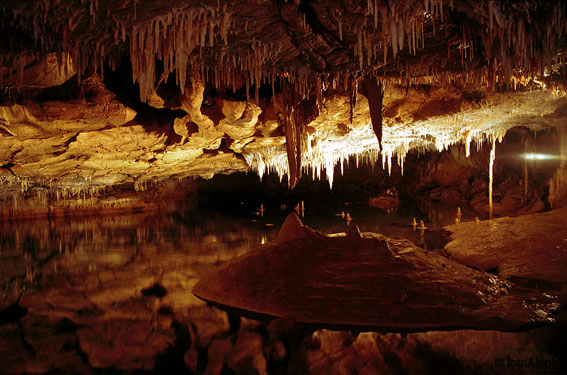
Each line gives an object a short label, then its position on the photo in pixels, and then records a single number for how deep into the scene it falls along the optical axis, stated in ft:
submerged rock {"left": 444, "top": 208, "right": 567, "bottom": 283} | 19.93
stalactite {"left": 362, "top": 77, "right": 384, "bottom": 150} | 22.11
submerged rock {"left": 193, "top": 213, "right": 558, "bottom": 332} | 14.02
